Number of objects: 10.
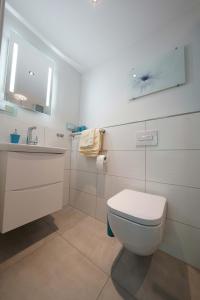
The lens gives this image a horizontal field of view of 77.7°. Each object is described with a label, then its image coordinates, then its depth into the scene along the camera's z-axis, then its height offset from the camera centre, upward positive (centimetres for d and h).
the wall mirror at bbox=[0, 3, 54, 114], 118 +88
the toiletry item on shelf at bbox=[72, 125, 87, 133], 170 +40
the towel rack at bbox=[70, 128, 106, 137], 140 +31
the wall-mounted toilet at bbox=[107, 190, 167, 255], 62 -34
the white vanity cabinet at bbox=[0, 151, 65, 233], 80 -22
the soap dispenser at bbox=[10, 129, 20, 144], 115 +17
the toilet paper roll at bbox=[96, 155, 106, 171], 129 -4
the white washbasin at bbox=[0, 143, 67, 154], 81 +6
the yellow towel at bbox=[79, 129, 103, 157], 137 +15
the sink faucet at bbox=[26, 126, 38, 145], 127 +20
